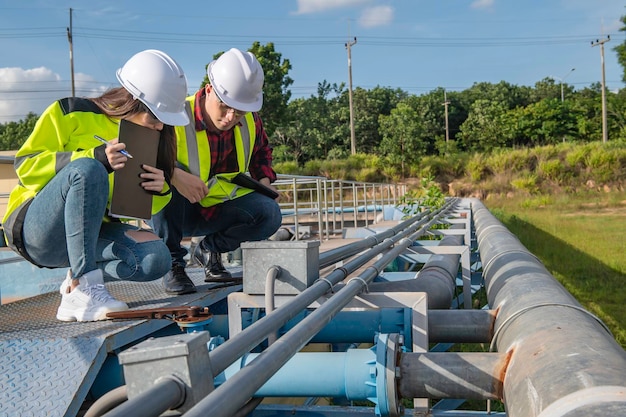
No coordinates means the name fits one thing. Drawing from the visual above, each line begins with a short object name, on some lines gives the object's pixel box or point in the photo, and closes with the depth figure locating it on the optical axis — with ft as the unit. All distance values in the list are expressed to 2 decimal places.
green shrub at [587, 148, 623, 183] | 85.97
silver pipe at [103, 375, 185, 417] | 2.35
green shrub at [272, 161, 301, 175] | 86.73
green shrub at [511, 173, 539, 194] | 84.28
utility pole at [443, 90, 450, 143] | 144.93
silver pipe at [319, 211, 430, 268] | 7.54
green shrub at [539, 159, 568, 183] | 85.66
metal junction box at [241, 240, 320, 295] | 6.30
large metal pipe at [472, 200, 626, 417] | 3.15
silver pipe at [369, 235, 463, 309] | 8.57
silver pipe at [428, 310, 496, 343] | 6.49
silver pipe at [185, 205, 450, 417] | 2.55
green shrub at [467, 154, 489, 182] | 89.40
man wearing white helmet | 8.72
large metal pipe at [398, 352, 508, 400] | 4.88
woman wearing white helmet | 6.82
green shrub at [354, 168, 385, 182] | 90.22
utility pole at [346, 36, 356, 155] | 110.73
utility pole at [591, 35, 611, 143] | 115.30
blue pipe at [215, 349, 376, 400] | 5.30
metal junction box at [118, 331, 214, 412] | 2.86
